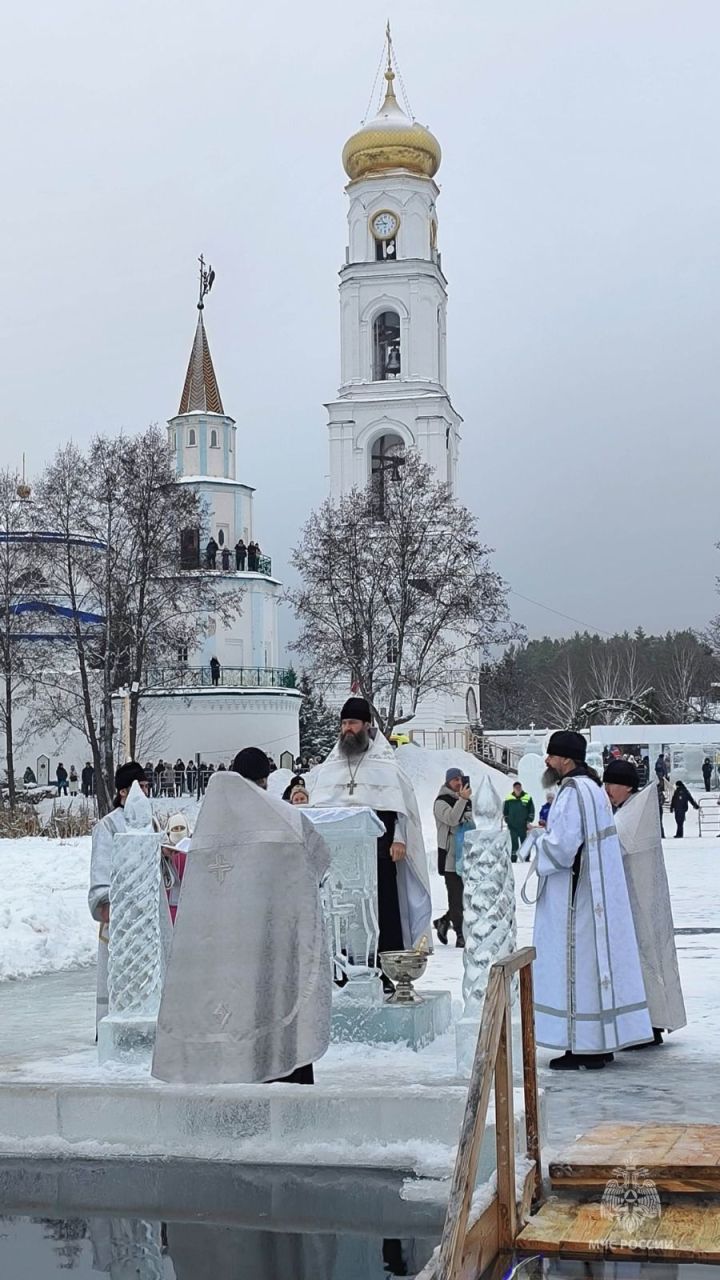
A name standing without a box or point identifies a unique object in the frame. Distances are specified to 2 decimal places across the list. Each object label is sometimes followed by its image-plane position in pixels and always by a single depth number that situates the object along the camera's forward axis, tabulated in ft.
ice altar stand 25.54
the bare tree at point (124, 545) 130.41
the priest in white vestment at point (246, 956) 19.16
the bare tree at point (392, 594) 149.18
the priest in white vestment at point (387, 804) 27.63
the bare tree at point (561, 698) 258.37
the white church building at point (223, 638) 167.32
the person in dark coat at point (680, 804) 97.30
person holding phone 46.34
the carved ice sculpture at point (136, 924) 25.55
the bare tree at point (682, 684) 248.52
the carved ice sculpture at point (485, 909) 23.79
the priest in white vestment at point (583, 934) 25.72
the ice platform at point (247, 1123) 19.02
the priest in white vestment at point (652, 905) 27.68
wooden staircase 13.83
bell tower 187.73
